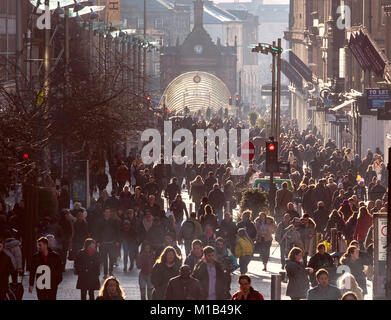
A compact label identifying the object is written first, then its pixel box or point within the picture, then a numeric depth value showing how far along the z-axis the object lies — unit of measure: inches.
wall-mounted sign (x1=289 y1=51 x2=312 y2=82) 3395.7
